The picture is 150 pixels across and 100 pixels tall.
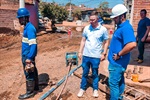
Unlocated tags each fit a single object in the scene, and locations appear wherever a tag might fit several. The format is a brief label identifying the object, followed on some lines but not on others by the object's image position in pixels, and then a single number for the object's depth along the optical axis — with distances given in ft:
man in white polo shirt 7.70
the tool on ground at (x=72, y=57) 10.40
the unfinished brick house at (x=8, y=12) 26.10
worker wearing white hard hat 5.92
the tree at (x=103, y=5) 102.90
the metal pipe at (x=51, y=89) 8.22
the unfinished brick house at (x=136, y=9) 17.31
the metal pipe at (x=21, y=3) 22.59
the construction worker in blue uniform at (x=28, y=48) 7.82
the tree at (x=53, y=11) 50.86
